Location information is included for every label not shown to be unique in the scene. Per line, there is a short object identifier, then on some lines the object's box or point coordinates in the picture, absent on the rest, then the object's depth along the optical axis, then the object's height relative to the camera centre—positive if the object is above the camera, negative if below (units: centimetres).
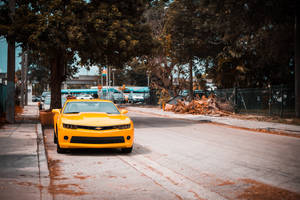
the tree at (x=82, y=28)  1591 +311
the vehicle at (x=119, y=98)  6301 -30
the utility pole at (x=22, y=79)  3736 +184
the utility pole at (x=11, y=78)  1620 +81
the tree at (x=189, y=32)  2905 +543
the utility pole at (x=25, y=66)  4245 +353
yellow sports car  834 -82
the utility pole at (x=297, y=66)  2023 +173
